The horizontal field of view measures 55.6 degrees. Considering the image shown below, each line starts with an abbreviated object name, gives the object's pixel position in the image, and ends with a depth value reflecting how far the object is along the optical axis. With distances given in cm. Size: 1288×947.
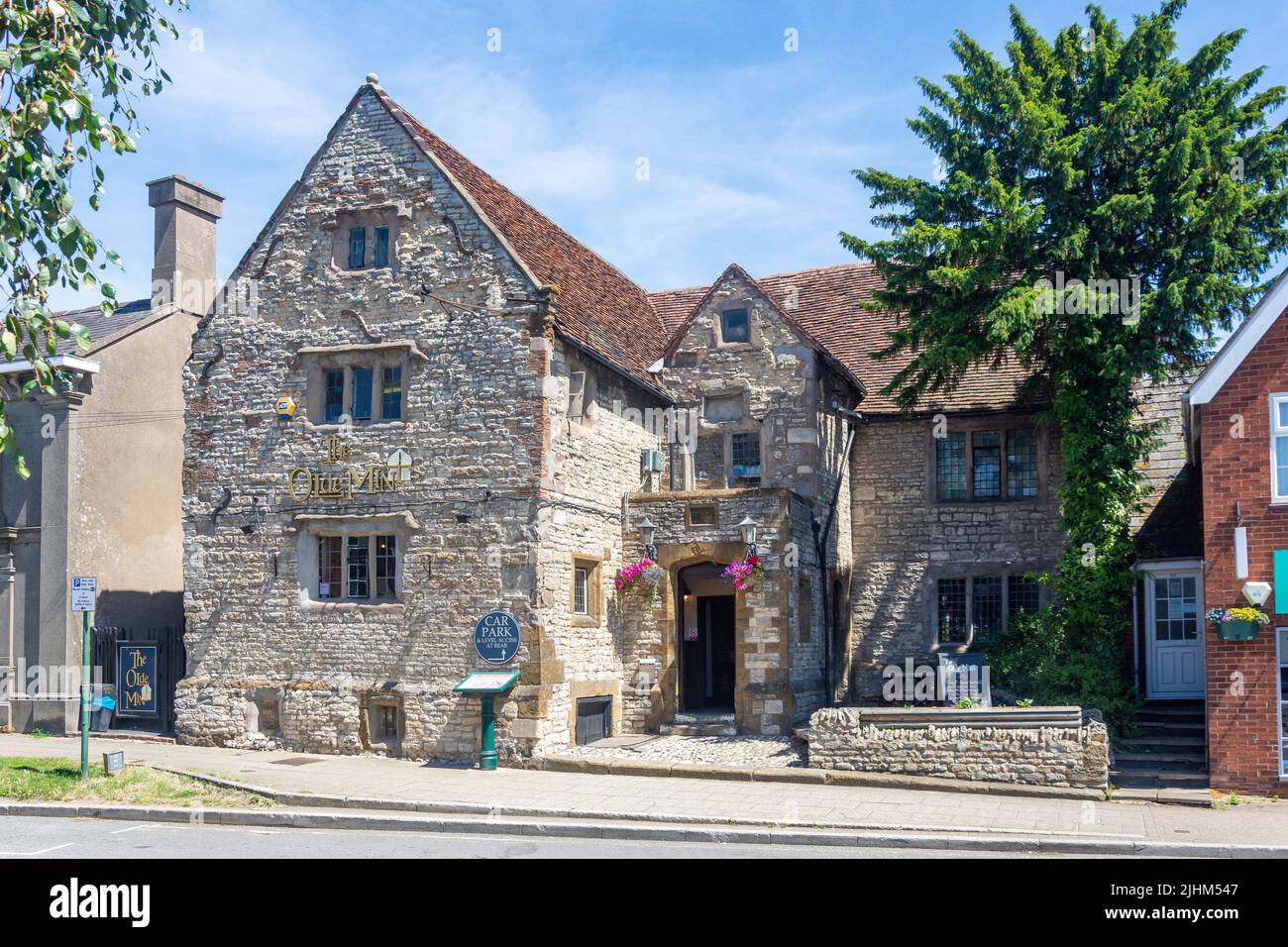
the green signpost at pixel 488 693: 1811
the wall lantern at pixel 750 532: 2045
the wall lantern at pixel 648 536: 2148
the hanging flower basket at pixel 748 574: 2052
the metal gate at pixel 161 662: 2233
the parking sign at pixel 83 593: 1653
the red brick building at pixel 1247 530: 1605
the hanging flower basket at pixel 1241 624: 1593
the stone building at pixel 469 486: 1945
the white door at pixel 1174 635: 2047
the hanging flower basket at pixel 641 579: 2130
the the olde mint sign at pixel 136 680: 2250
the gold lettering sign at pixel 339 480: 2014
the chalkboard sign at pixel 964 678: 2105
